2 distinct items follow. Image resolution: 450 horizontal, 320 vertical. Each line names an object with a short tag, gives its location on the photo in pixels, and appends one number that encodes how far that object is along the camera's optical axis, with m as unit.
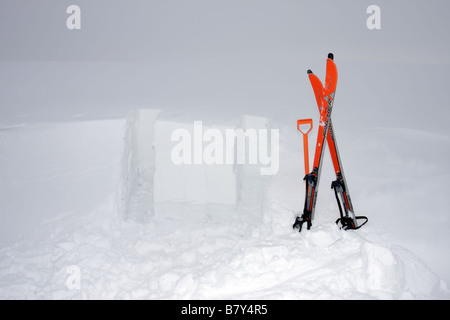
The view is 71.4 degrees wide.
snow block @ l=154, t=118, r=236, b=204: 5.34
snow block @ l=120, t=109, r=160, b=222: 5.22
